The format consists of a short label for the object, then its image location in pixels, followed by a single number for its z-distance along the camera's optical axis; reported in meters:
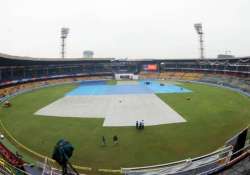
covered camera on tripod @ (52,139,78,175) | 7.08
